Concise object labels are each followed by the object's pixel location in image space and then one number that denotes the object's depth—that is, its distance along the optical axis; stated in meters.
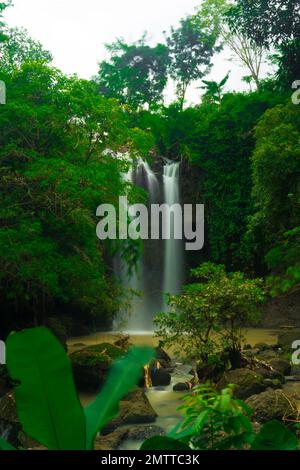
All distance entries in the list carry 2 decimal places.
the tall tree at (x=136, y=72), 31.41
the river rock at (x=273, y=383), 8.56
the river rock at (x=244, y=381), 8.09
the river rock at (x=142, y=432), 6.41
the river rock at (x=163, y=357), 11.03
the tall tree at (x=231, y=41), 30.42
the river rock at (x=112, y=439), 5.90
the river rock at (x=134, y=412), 7.13
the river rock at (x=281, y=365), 10.05
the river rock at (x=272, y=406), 6.45
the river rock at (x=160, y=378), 9.65
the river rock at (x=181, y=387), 9.08
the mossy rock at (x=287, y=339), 12.02
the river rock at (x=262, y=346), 12.39
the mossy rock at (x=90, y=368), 9.14
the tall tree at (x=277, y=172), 13.30
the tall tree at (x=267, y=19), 17.39
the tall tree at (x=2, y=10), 11.11
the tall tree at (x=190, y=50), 31.88
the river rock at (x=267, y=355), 10.69
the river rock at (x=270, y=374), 9.30
